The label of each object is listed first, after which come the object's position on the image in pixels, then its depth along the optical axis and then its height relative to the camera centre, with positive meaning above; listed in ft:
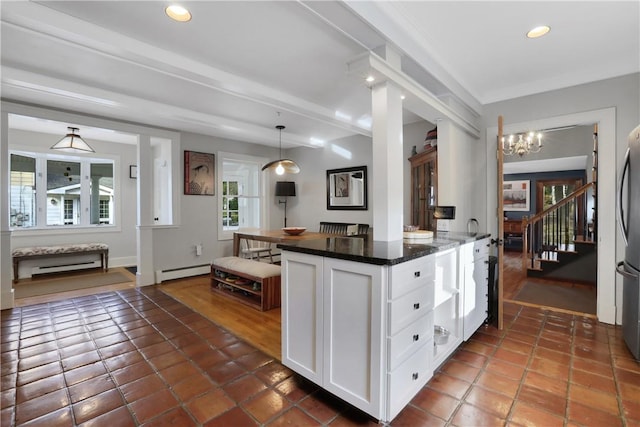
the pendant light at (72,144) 12.80 +3.05
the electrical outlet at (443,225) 10.48 -0.48
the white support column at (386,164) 7.03 +1.15
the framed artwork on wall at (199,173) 16.01 +2.19
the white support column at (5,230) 10.66 -0.60
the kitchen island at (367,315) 4.88 -1.93
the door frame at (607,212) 9.32 -0.04
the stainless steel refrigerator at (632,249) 7.22 -0.98
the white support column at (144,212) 14.05 +0.04
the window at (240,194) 18.30 +1.21
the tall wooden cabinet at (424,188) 11.82 +1.03
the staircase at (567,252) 14.51 -2.12
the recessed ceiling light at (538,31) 7.34 +4.57
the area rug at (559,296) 11.07 -3.55
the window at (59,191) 16.47 +1.36
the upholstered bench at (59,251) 15.02 -2.07
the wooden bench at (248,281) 11.02 -2.85
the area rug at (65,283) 13.23 -3.47
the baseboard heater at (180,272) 14.91 -3.20
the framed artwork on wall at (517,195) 27.48 +1.51
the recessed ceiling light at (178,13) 6.27 +4.35
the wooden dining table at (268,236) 12.49 -1.10
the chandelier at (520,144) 16.64 +4.00
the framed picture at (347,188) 16.61 +1.38
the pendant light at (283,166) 14.03 +2.21
